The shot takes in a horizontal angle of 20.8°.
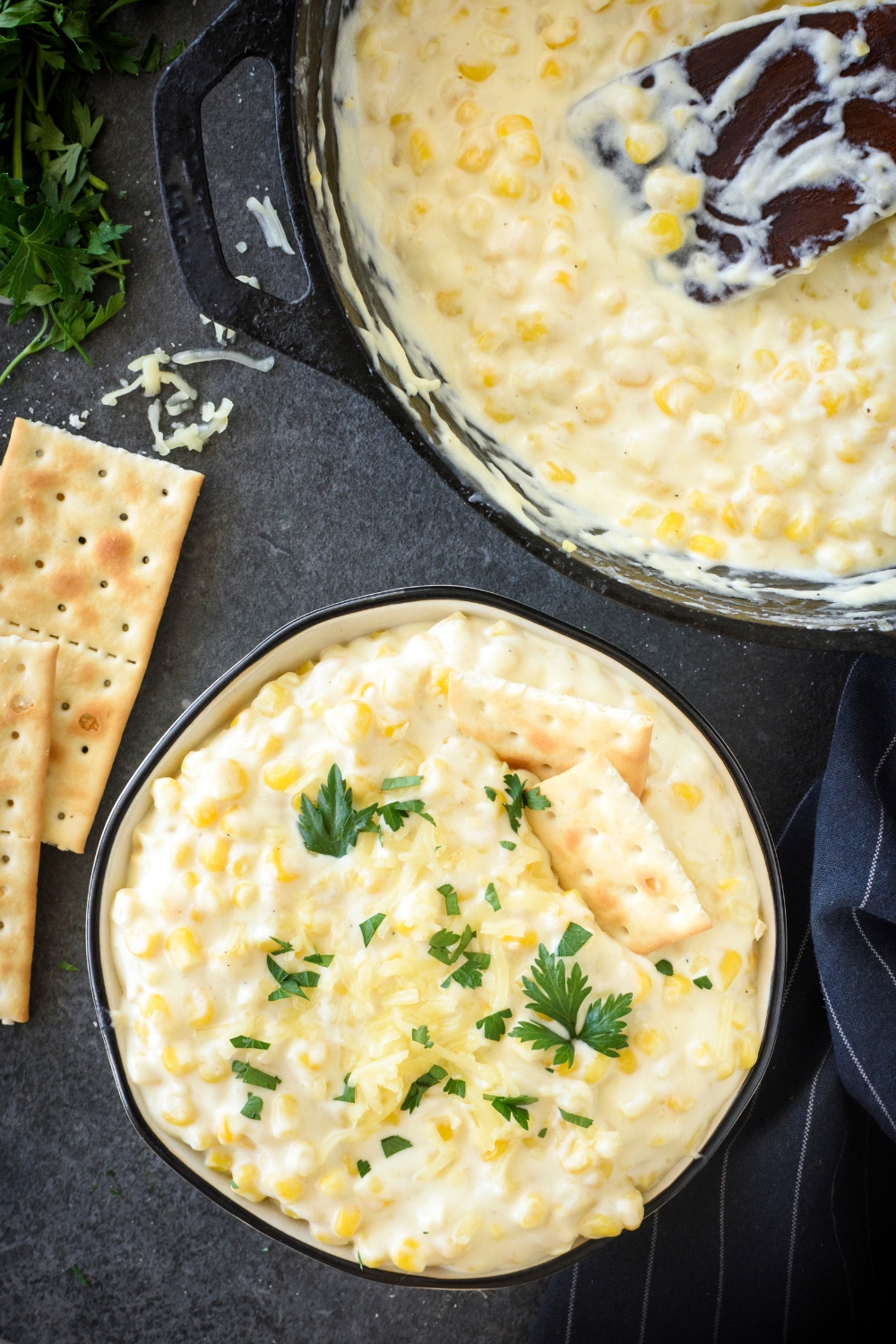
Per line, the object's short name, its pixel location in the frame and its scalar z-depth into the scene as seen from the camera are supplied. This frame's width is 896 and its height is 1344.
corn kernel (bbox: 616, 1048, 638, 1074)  0.55
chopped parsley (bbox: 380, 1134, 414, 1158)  0.55
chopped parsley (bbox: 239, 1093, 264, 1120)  0.54
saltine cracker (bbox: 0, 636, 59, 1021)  0.59
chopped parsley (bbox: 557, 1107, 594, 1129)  0.54
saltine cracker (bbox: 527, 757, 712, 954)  0.55
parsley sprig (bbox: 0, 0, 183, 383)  0.59
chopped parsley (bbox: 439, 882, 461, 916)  0.55
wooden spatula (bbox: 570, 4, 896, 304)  0.55
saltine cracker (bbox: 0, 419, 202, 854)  0.60
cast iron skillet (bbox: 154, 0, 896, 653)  0.52
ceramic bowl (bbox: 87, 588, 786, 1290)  0.55
